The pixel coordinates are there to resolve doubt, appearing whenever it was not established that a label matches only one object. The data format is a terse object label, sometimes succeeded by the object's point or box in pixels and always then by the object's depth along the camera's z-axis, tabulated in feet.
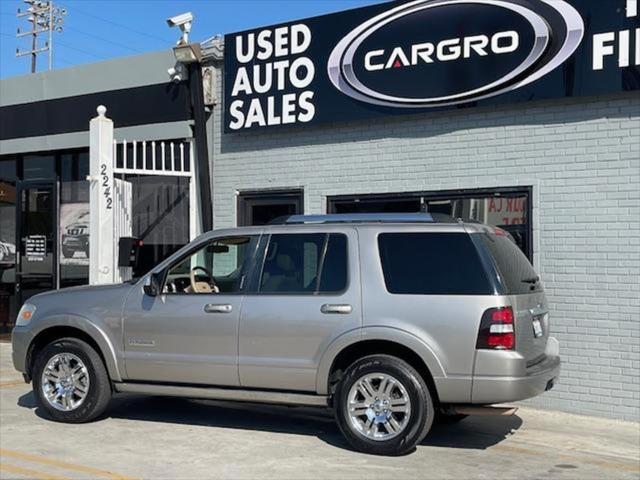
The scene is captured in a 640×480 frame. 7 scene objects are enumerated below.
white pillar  34.99
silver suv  20.39
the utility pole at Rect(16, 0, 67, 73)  146.51
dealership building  27.27
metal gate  35.06
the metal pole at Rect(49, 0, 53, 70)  144.37
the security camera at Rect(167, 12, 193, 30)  37.60
